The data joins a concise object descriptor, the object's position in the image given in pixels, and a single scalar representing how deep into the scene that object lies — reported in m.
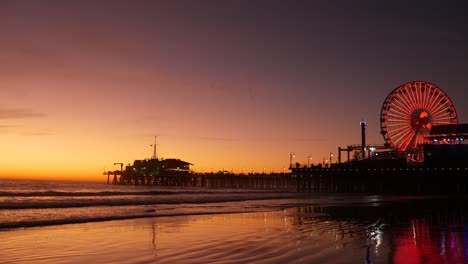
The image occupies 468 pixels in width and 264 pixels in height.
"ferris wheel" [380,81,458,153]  74.25
